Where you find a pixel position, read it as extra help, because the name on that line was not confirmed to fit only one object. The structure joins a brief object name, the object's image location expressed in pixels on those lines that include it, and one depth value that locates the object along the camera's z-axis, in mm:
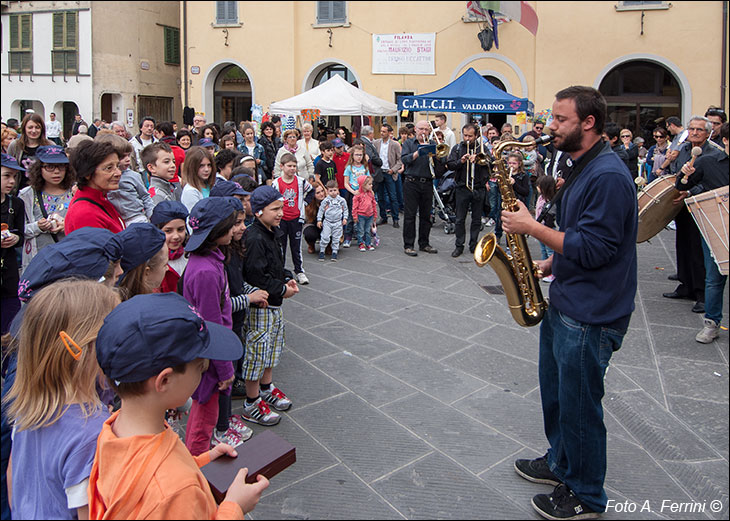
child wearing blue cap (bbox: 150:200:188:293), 3662
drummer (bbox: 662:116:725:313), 6148
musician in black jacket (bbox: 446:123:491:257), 8781
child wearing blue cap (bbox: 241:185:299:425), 4055
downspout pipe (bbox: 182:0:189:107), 20225
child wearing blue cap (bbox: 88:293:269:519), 1539
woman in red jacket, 3727
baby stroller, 10938
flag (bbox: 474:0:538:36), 15164
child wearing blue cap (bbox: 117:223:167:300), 2869
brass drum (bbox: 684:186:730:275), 5176
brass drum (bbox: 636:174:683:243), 6277
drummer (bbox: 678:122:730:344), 5449
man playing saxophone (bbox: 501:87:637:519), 2760
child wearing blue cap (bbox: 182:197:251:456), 3340
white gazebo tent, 13555
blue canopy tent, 11500
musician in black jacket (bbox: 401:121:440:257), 8922
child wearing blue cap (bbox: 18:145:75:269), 4449
